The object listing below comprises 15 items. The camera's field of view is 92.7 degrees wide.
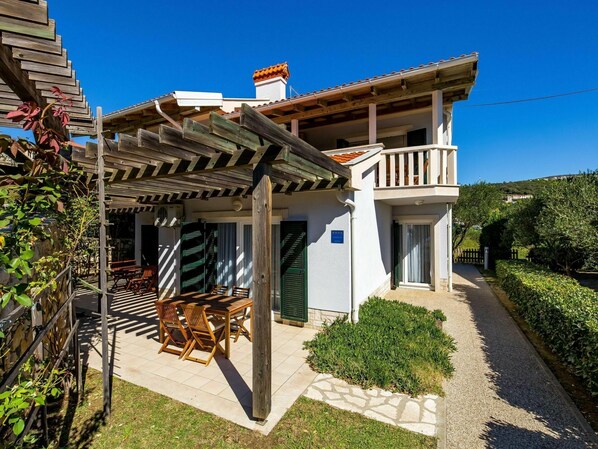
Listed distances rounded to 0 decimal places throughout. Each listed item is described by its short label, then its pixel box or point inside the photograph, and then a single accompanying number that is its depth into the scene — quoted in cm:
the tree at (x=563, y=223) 899
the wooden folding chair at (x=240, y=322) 619
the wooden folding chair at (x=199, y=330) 525
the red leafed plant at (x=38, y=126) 217
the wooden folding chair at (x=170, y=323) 554
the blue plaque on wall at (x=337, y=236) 680
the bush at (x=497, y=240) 1652
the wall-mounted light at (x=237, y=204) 787
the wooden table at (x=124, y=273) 1123
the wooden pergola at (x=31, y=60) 258
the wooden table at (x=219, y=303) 545
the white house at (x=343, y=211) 700
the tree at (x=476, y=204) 1998
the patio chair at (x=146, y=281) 1083
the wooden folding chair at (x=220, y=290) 758
